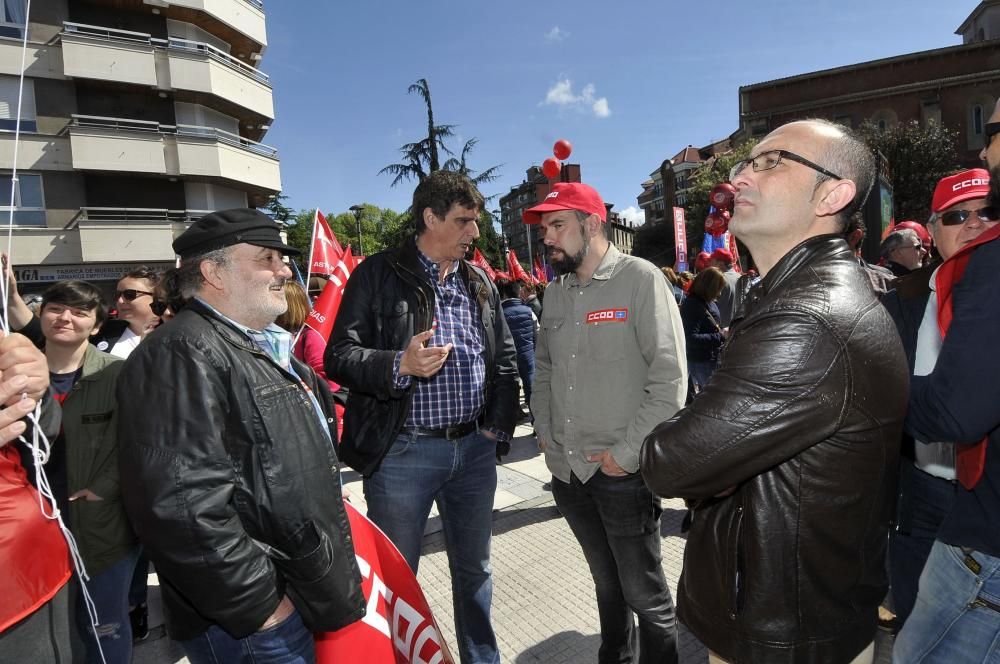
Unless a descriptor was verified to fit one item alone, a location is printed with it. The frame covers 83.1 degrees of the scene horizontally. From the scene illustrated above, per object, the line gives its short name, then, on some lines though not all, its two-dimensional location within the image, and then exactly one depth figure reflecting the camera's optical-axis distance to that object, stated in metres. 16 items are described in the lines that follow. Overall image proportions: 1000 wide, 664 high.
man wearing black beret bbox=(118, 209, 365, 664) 1.50
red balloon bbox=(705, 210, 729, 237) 11.13
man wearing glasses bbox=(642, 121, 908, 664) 1.23
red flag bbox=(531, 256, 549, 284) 18.40
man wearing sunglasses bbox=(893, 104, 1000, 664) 1.29
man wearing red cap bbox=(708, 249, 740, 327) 6.34
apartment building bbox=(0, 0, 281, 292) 18.89
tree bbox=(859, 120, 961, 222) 28.28
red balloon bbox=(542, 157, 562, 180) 7.70
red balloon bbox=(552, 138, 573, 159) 7.41
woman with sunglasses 3.90
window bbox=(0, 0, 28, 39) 18.50
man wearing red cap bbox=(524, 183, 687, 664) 2.28
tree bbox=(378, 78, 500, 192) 24.25
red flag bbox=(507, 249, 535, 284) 13.26
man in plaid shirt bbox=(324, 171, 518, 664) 2.50
